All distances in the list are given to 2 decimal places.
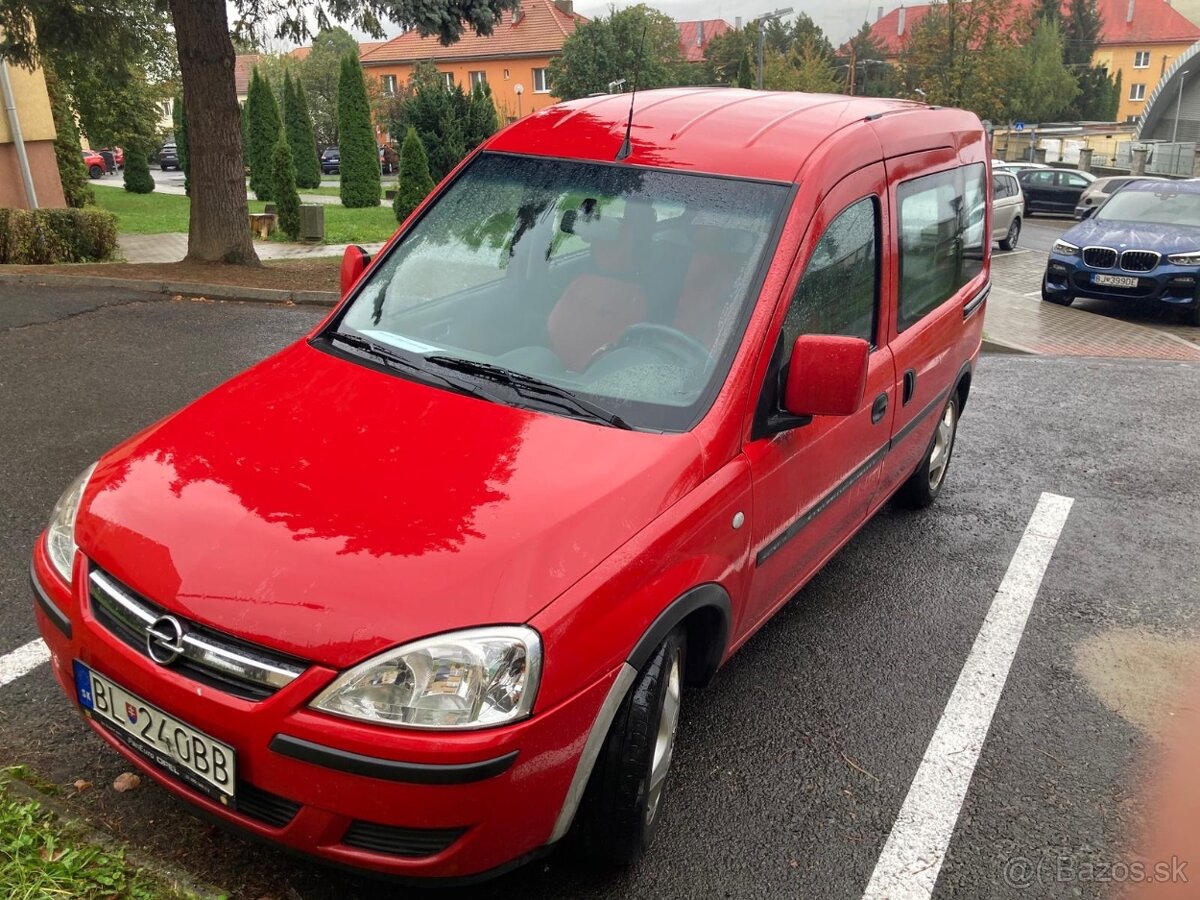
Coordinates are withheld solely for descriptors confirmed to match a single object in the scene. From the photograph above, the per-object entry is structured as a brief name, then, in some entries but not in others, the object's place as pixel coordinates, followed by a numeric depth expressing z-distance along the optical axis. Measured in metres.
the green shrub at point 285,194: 22.38
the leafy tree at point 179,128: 41.31
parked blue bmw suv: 13.12
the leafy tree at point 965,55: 43.12
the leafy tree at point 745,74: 41.75
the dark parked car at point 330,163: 59.88
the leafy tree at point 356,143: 31.97
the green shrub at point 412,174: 24.86
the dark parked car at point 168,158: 58.72
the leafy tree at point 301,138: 40.91
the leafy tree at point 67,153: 22.67
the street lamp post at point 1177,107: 48.10
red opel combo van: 2.26
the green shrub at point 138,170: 37.75
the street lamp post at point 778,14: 25.54
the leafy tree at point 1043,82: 66.00
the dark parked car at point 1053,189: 30.70
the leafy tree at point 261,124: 33.66
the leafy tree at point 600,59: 58.81
